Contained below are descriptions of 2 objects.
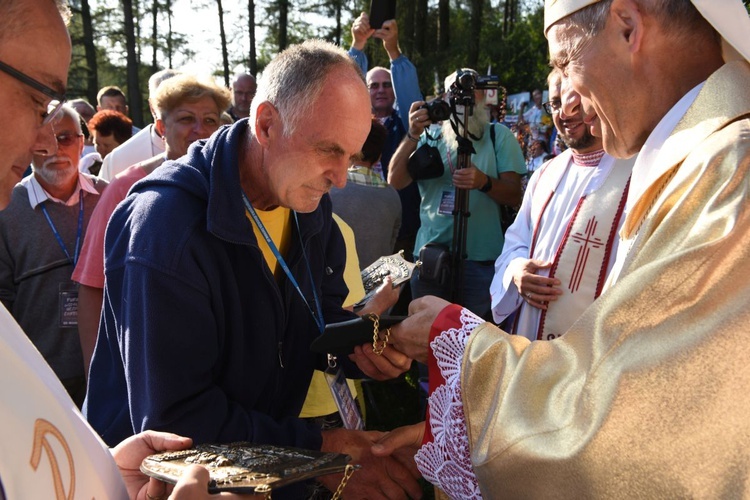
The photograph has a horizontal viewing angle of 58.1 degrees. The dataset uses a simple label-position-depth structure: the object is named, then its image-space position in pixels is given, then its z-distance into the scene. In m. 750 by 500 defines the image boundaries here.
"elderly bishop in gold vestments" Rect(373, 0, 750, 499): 1.27
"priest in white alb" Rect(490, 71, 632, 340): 2.98
